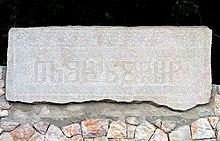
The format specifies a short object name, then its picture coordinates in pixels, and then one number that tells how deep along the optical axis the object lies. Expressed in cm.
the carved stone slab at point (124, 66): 363
